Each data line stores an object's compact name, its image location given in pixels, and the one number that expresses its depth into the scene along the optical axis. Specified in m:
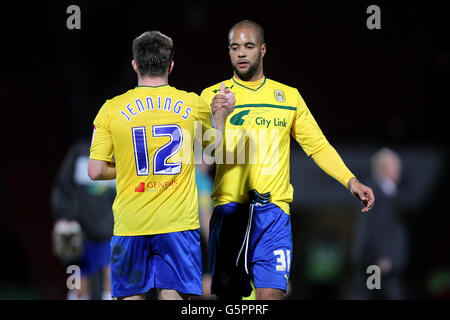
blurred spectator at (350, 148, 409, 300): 15.45
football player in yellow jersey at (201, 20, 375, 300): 9.40
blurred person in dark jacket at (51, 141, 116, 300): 14.43
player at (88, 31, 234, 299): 8.28
